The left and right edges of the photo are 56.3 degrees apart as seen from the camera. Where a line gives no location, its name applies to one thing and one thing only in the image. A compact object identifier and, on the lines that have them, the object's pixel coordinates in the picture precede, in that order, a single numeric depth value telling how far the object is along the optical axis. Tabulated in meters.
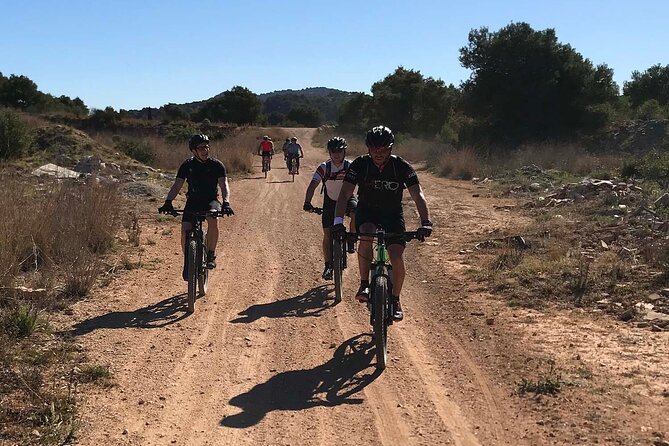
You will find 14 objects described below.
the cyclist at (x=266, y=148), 25.64
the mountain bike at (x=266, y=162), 25.67
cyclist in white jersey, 8.26
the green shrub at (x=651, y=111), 34.73
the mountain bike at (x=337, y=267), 7.98
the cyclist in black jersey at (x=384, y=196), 5.86
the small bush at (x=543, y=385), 5.01
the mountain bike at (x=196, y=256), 7.30
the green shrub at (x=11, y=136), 20.55
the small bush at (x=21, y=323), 5.80
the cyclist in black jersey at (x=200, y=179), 7.78
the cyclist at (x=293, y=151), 23.91
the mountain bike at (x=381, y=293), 5.53
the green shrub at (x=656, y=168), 16.36
